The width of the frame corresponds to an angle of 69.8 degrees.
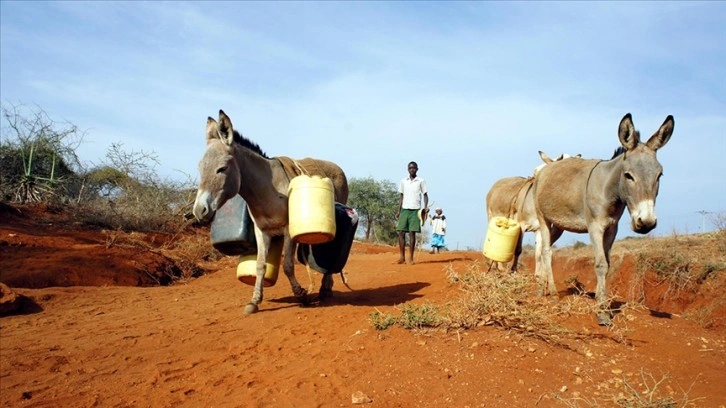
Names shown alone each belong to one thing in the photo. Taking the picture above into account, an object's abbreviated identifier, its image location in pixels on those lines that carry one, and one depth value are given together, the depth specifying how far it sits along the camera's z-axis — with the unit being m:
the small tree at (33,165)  16.83
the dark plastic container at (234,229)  7.21
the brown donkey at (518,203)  8.78
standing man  11.43
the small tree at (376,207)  34.34
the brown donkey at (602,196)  5.54
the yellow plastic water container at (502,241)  7.86
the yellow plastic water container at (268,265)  7.29
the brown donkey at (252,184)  6.17
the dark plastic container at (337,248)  7.01
